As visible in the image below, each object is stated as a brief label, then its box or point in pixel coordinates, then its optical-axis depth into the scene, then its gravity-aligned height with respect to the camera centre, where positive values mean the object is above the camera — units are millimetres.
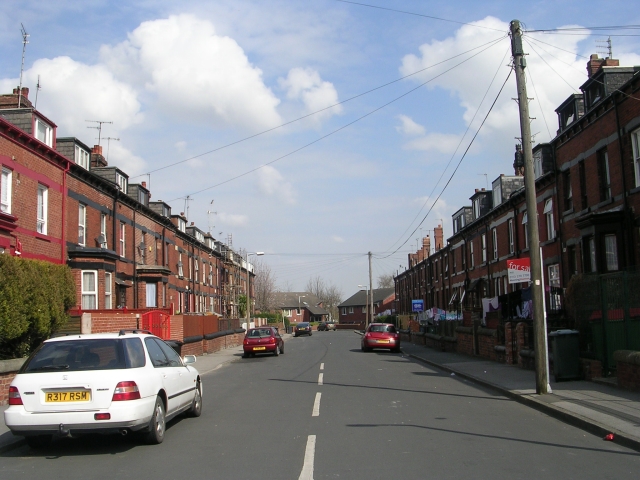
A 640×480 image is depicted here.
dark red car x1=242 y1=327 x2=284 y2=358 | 29641 -1926
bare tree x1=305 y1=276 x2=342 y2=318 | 161312 +573
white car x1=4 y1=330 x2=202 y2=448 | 7824 -1084
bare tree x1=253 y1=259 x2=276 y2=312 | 89125 +1642
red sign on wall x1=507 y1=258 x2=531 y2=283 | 15688 +601
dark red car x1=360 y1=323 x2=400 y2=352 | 31359 -2017
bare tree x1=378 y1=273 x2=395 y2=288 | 155438 +3952
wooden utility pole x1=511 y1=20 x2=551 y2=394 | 12805 +1496
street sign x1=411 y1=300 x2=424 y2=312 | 48950 -657
